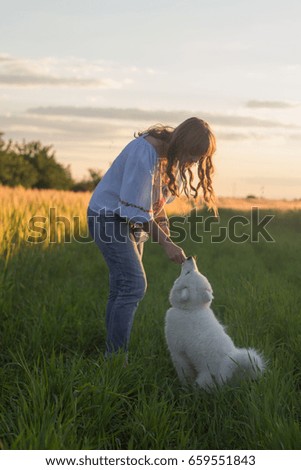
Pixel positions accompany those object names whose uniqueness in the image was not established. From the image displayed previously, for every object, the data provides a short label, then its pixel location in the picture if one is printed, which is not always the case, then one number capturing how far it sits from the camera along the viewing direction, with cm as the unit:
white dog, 387
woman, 418
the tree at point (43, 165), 5928
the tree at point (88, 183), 5823
